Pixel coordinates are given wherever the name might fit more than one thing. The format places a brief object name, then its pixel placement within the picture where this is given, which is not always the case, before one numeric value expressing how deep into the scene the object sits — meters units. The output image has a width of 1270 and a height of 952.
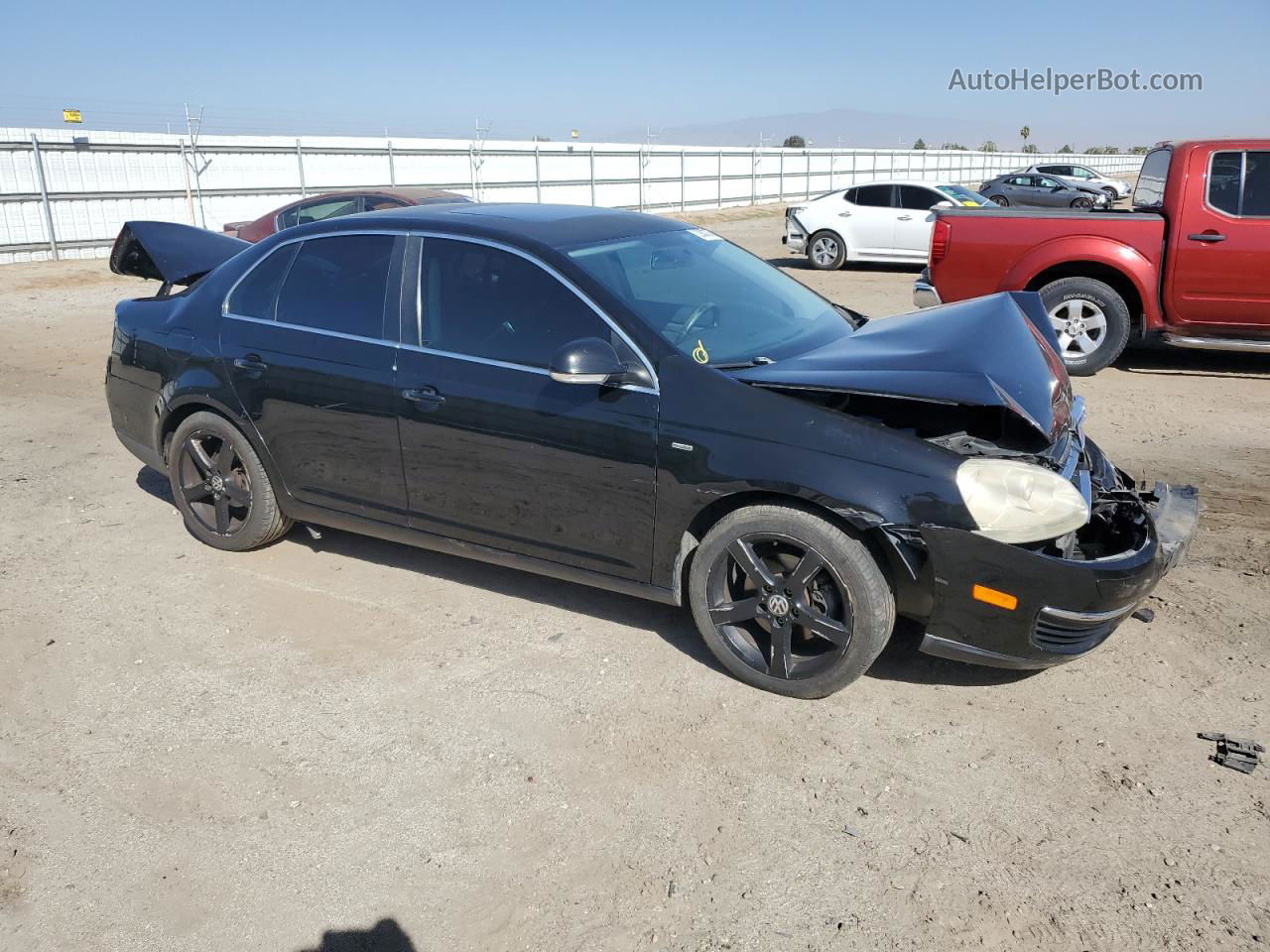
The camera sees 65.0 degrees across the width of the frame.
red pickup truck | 8.03
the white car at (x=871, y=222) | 17.09
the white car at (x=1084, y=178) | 31.41
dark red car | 13.81
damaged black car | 3.42
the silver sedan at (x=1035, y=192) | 28.64
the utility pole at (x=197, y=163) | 21.39
